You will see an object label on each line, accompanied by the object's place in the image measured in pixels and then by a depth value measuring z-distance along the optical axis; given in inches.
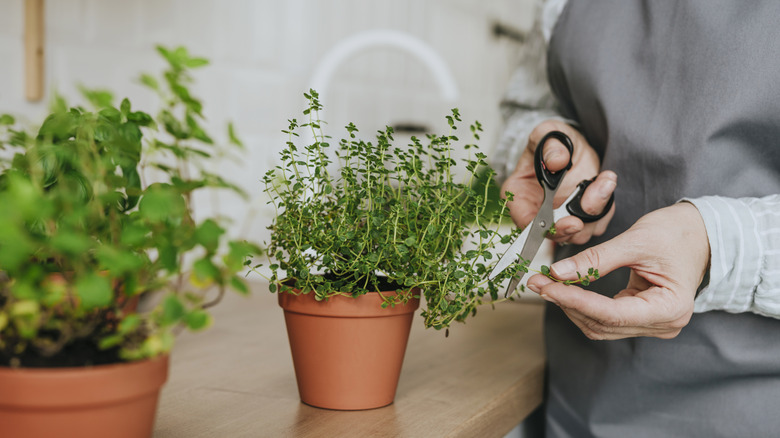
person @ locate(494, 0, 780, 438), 25.2
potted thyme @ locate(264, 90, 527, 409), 22.9
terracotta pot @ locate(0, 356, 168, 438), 14.1
